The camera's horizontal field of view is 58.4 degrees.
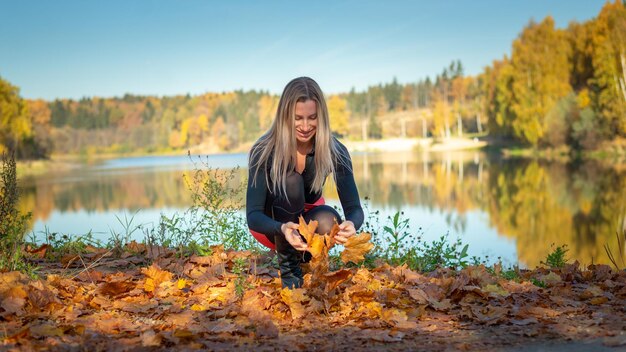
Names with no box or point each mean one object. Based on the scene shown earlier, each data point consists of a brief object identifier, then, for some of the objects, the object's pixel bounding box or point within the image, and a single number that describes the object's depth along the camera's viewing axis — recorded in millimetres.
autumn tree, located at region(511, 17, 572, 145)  36906
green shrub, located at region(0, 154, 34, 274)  4395
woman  3379
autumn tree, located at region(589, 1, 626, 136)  29875
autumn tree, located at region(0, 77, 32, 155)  36753
